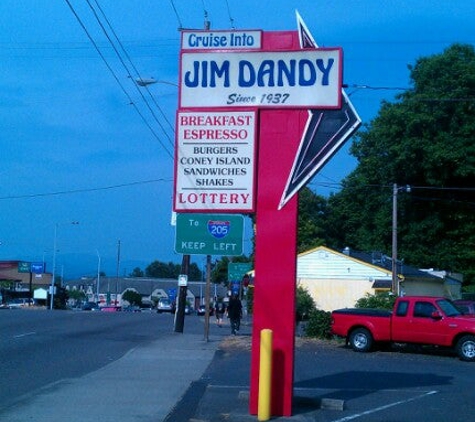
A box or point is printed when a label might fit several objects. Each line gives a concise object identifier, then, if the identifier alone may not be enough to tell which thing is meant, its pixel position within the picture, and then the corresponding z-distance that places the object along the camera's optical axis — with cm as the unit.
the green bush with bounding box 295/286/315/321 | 4216
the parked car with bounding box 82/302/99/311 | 8984
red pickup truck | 2312
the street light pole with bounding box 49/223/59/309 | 7230
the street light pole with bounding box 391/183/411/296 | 3875
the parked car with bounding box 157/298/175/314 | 7450
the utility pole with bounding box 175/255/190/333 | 3162
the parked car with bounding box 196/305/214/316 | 6876
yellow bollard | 1105
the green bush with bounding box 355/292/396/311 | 3351
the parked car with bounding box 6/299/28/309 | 8588
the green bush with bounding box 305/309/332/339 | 2822
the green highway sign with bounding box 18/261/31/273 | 11750
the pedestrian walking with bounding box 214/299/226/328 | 4212
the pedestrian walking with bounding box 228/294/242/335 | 3180
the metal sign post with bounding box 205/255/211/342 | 2658
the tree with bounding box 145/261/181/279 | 19672
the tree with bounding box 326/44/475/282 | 5184
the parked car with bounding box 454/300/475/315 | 3072
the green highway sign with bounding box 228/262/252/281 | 4682
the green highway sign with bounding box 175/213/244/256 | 2780
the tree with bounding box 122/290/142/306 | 11588
